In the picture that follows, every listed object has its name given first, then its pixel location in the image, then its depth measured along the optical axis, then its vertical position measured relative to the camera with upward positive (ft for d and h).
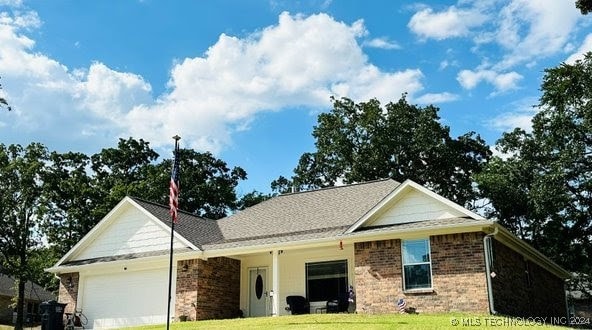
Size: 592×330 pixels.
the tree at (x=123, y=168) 125.90 +33.43
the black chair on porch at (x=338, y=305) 61.71 -0.05
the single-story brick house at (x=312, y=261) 54.94 +4.71
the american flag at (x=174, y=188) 53.98 +10.59
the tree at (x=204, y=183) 144.05 +29.99
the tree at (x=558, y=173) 96.27 +21.56
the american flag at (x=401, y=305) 55.31 -0.12
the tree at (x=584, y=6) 40.70 +19.89
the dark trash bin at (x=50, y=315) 64.08 -0.74
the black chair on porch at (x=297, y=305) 63.72 +0.00
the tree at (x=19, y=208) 107.14 +18.10
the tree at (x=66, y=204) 115.24 +20.53
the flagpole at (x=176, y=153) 53.83 +13.66
